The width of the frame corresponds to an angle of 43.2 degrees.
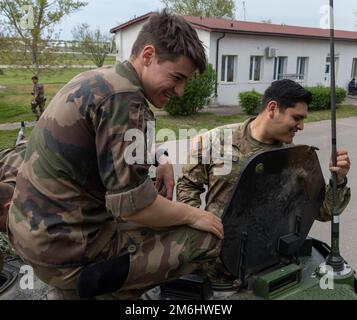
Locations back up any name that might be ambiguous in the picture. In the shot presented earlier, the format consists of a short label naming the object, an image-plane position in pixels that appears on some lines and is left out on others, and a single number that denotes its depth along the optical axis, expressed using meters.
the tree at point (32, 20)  14.92
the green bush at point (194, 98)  14.40
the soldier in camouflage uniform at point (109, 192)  1.44
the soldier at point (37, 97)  13.52
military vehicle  1.68
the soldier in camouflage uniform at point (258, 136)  2.49
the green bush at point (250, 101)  15.81
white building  18.53
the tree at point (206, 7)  34.84
